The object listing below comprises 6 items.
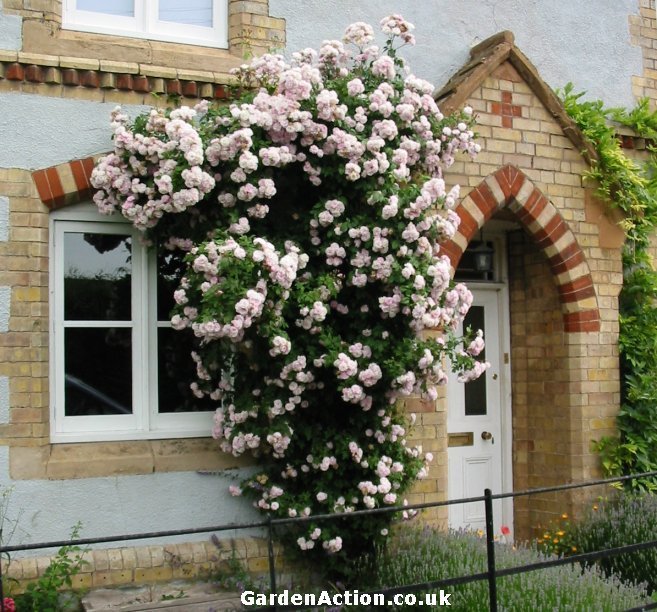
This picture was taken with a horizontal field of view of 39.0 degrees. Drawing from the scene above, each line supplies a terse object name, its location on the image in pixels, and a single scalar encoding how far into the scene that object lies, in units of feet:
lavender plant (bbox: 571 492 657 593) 21.49
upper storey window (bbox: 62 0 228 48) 20.77
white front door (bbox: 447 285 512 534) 26.12
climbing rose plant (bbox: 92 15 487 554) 18.89
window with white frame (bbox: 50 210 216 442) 20.02
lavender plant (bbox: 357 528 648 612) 17.52
